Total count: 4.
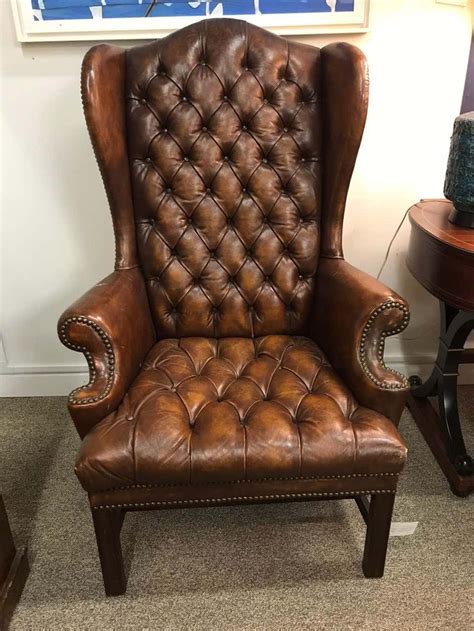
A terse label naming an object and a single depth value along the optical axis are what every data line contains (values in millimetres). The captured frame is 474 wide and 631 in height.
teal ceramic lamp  1348
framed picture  1553
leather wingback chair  1148
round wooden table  1353
